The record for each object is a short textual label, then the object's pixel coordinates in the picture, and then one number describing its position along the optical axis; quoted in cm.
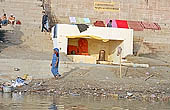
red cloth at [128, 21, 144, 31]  3359
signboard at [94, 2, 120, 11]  3562
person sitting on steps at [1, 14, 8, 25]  2673
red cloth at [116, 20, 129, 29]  3367
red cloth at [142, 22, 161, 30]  3453
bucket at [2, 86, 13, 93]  1378
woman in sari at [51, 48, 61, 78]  1644
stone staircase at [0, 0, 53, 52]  2522
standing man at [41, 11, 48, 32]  2776
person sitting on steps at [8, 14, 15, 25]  2734
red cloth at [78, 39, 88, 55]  2603
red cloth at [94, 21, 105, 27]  3328
